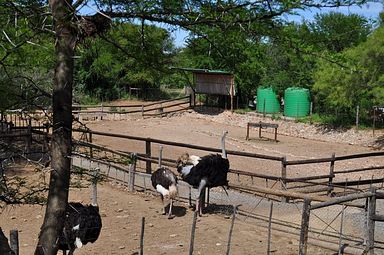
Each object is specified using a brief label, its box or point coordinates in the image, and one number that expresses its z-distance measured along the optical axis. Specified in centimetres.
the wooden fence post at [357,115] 2388
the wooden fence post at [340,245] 637
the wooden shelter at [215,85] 3183
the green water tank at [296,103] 2908
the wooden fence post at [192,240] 580
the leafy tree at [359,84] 2077
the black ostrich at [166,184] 911
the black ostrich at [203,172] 905
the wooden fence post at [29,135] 1298
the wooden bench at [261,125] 2345
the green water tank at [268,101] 3136
